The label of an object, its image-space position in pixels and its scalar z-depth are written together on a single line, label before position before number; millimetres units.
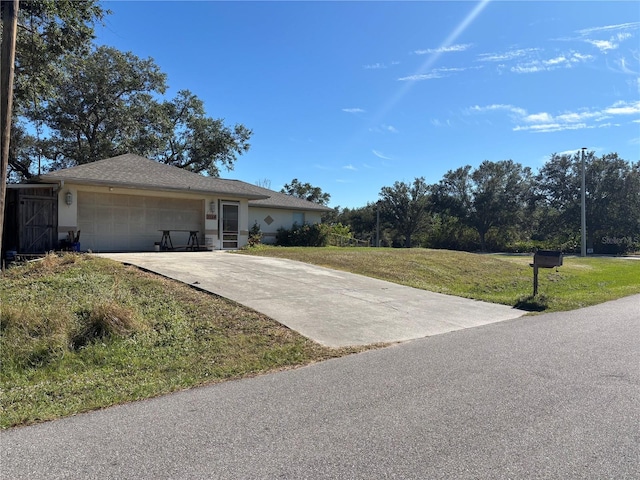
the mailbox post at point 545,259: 11156
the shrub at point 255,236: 20444
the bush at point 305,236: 24000
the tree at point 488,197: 48594
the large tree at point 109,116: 26312
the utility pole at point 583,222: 30733
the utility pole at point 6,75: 6871
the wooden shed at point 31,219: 14305
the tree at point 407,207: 53469
